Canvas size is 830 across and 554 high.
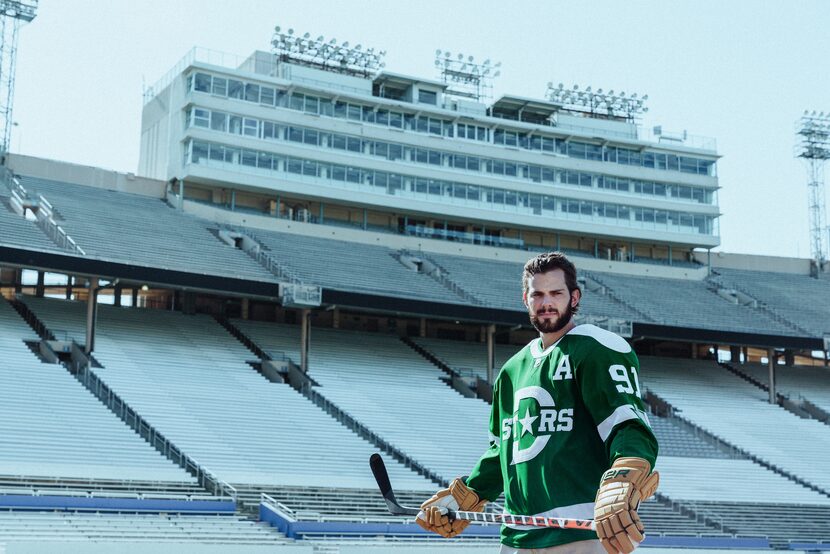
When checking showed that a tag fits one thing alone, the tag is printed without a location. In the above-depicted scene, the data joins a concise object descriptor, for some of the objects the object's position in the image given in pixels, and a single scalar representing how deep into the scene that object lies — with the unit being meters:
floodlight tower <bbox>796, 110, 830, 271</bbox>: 58.38
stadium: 25.30
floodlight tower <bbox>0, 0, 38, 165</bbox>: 43.34
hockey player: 4.84
